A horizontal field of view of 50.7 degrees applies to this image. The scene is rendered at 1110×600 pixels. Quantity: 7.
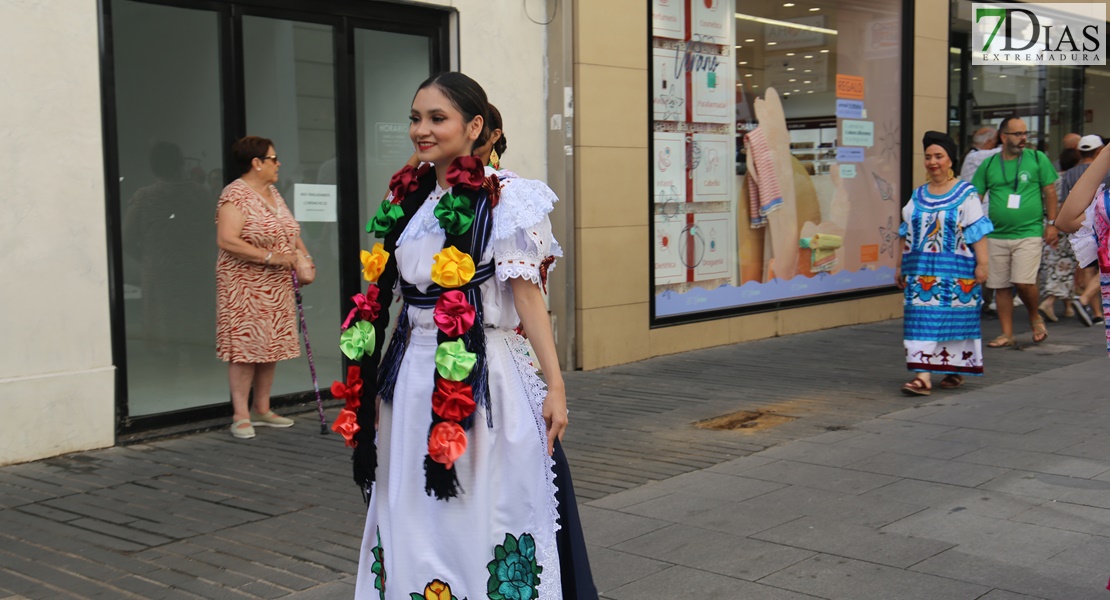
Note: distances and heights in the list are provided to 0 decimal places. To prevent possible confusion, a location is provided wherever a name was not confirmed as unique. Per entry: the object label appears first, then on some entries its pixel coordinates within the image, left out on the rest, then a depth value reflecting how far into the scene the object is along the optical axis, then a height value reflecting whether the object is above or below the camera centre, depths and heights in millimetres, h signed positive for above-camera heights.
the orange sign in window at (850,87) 13215 +1350
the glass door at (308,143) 8367 +516
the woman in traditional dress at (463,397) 3385 -549
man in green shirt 11180 -133
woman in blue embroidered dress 8359 -480
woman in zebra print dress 7355 -380
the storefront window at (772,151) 11031 +585
